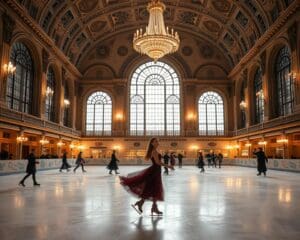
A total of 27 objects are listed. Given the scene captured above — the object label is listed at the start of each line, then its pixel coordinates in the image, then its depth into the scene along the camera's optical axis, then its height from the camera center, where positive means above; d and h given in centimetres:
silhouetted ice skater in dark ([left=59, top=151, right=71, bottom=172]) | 2058 -75
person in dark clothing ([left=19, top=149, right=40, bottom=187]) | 1073 -52
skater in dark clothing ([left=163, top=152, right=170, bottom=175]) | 2088 -38
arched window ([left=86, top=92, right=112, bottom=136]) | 3553 +461
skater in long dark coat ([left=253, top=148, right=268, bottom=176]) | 1602 -44
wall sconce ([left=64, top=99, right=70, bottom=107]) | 3105 +528
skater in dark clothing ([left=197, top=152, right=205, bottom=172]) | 2041 -71
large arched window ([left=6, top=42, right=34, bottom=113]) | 2158 +546
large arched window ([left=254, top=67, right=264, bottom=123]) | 2873 +543
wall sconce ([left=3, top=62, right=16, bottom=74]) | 1839 +523
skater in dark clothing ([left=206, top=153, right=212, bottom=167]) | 2908 -52
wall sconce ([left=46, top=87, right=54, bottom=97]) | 2622 +539
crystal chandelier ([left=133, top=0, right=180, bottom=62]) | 1697 +666
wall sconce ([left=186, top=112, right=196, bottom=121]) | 3493 +431
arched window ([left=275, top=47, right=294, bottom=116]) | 2335 +576
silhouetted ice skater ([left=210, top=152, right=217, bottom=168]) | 2917 -53
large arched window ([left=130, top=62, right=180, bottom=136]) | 3559 +625
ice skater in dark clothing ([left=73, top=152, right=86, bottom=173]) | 2015 -60
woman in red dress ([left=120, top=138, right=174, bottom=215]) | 541 -56
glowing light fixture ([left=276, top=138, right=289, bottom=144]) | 2206 +97
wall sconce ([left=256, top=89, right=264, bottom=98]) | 2711 +562
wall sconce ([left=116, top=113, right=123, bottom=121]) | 3497 +429
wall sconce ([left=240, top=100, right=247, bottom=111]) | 3069 +499
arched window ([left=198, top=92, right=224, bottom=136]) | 3559 +476
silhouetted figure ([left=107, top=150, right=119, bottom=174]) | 1759 -72
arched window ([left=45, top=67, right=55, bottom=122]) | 2799 +526
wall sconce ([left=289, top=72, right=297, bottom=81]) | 2018 +538
